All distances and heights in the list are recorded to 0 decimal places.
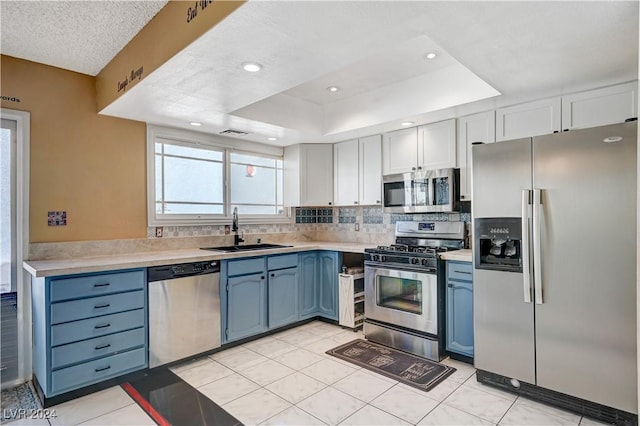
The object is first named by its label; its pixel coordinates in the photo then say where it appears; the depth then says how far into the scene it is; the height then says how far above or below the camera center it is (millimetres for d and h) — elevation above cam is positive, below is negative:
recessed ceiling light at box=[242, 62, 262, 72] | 2176 +907
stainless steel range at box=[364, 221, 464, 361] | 3078 -721
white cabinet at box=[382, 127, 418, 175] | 3689 +657
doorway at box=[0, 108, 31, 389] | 2732 -247
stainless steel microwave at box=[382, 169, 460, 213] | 3416 +213
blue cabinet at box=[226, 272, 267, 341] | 3338 -888
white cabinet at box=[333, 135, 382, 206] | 4035 +488
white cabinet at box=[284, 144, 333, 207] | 4469 +487
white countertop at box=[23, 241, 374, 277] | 2420 -362
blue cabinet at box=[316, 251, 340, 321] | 3969 -793
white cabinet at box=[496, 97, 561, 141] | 2770 +748
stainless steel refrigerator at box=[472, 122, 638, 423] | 2074 -353
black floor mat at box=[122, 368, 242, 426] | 2229 -1278
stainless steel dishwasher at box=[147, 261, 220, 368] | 2850 -812
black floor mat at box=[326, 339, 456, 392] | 2723 -1264
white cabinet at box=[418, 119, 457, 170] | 3391 +654
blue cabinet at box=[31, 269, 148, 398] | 2379 -808
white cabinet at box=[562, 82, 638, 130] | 2479 +756
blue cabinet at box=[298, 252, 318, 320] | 3977 -822
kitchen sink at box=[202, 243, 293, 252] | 3827 -376
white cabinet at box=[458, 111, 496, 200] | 3121 +686
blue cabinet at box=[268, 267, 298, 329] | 3670 -878
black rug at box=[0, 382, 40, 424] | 2303 -1287
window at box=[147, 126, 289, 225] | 3572 +382
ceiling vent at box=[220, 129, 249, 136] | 3804 +878
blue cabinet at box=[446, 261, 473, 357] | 2934 -801
